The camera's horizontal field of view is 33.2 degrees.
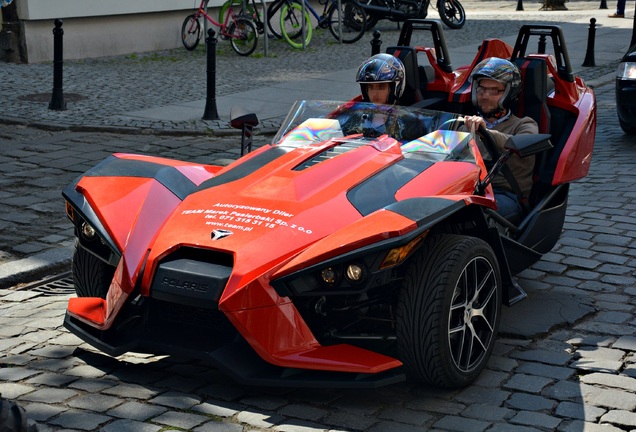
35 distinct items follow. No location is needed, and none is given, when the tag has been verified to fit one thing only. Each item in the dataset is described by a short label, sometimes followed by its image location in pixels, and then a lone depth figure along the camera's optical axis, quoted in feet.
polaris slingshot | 15.44
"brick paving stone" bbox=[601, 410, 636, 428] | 15.34
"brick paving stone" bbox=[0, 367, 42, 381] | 16.81
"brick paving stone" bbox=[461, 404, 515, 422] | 15.62
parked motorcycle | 75.51
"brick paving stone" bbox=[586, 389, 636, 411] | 16.02
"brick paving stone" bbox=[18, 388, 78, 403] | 15.84
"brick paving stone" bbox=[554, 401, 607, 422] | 15.58
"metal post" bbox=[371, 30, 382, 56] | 45.65
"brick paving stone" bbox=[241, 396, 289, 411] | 15.75
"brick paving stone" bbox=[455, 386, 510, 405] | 16.29
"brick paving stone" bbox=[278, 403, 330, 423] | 15.44
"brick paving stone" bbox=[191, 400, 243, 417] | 15.38
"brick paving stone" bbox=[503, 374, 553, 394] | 16.80
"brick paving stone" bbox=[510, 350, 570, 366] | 17.99
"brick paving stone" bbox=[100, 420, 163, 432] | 14.73
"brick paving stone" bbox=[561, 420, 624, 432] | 15.14
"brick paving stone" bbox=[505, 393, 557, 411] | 15.98
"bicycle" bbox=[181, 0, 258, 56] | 61.21
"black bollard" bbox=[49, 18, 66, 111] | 42.04
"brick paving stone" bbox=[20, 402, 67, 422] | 15.12
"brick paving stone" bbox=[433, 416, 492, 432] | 15.19
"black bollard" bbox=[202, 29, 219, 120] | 40.86
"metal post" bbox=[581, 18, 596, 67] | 58.23
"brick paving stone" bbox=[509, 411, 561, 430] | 15.34
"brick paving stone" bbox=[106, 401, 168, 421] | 15.20
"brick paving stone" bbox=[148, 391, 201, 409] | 15.66
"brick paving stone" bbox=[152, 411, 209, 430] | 14.96
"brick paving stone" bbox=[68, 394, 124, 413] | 15.51
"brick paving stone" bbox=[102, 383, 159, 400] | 15.99
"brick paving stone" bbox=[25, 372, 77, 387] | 16.53
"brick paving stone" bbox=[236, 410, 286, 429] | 15.06
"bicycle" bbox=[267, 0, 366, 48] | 66.03
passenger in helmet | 20.47
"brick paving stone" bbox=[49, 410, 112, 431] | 14.83
